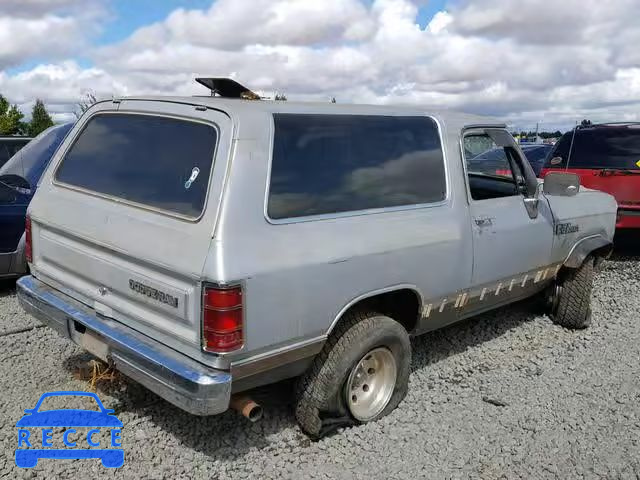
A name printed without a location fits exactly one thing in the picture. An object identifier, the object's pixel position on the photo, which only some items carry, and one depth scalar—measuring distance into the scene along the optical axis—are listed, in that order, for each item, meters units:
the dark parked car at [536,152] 13.12
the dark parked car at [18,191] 5.73
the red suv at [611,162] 7.59
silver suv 2.71
